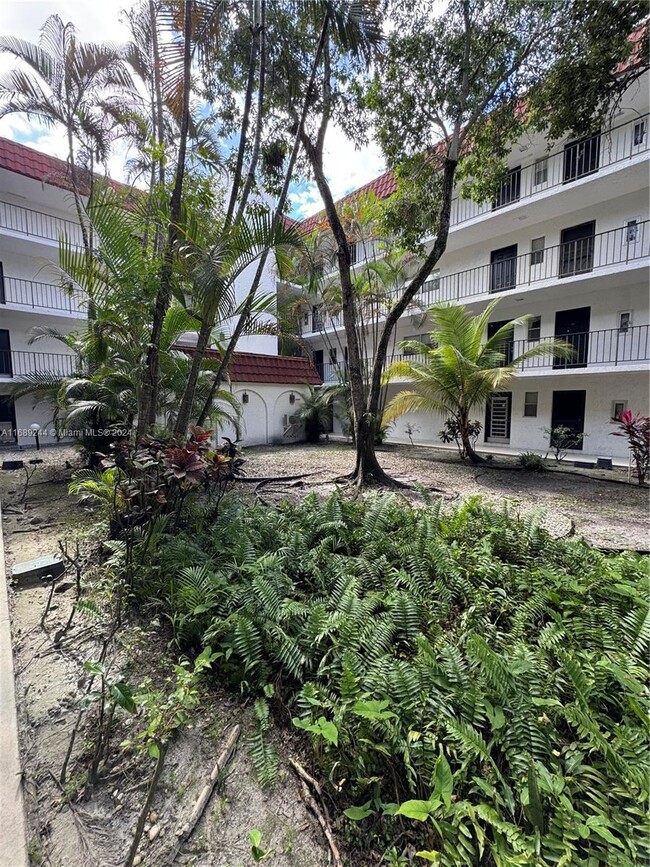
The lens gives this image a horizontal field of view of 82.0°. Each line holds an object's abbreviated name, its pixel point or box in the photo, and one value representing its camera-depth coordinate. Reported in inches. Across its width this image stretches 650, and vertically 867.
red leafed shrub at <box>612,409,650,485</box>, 298.8
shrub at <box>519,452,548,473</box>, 371.9
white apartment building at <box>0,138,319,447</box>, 515.2
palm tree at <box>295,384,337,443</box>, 609.6
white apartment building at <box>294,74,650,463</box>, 425.4
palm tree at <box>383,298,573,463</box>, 368.5
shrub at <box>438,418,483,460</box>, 415.2
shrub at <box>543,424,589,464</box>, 411.2
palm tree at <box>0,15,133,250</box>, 311.7
